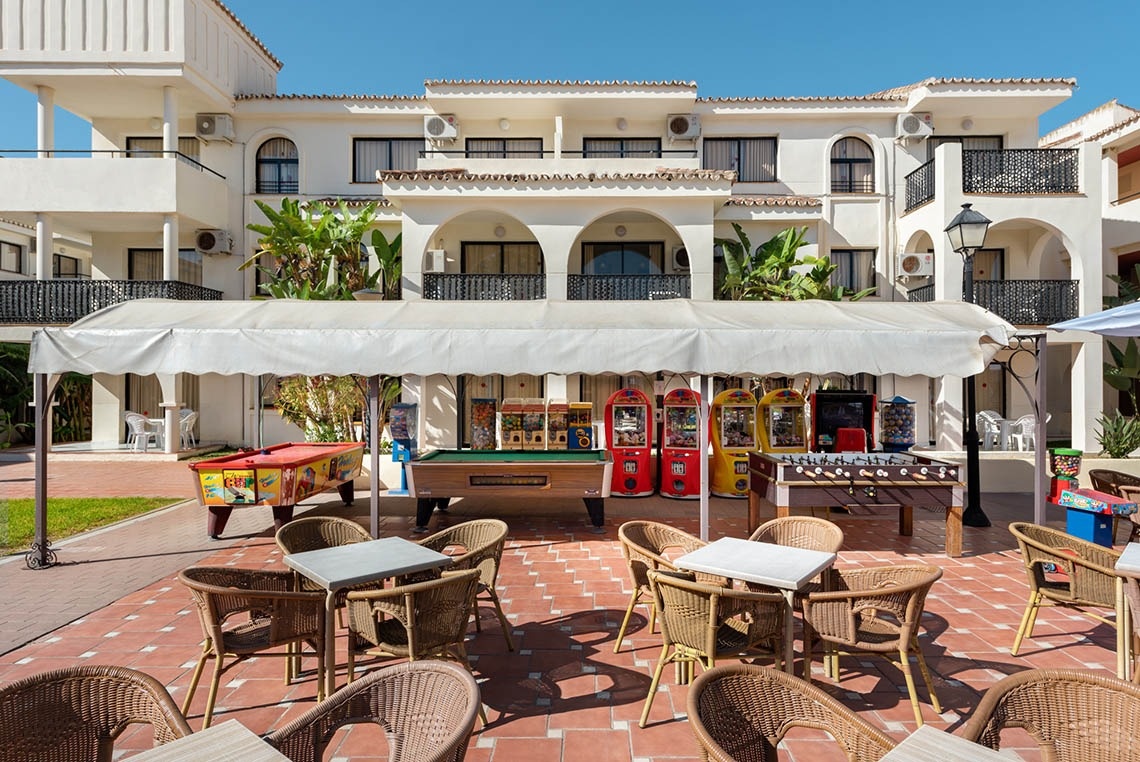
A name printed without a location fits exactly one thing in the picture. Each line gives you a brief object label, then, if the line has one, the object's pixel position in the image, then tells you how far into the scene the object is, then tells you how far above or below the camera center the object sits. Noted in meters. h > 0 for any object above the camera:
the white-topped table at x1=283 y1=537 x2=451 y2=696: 3.95 -1.24
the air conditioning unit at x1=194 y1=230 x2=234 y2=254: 17.33 +4.12
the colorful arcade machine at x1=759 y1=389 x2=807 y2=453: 10.60 -0.58
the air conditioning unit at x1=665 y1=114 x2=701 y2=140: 17.19 +7.42
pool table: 8.48 -1.26
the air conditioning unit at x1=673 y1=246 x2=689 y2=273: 16.86 +3.59
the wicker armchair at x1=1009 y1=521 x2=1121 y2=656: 4.45 -1.37
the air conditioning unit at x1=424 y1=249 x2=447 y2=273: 15.32 +3.19
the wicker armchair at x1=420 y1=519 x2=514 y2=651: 4.66 -1.31
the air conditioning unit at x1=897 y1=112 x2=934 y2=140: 16.59 +7.17
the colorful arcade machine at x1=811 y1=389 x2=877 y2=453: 10.78 -0.44
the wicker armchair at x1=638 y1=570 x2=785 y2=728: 3.76 -1.51
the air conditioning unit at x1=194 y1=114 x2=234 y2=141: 17.44 +7.46
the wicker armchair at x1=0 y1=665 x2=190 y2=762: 2.47 -1.37
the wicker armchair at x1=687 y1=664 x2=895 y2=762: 2.46 -1.36
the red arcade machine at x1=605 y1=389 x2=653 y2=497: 10.91 -0.92
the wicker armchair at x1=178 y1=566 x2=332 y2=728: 3.78 -1.48
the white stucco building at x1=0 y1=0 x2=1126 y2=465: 14.55 +5.19
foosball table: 7.44 -1.20
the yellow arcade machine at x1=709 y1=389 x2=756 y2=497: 10.73 -0.85
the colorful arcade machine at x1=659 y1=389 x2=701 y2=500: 10.97 -0.91
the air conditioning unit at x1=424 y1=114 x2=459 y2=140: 17.23 +7.36
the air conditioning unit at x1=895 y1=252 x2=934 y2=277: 15.14 +3.14
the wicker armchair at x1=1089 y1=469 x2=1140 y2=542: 7.41 -1.20
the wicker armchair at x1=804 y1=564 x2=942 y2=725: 3.82 -1.49
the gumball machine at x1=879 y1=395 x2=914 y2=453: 11.20 -0.63
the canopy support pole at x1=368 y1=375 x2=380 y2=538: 7.16 -0.71
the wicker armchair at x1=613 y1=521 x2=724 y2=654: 4.66 -1.29
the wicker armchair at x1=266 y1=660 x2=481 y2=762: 2.50 -1.38
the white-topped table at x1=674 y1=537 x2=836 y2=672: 3.90 -1.22
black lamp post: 8.22 +1.29
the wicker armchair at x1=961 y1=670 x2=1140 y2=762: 2.49 -1.35
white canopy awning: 6.95 +0.46
